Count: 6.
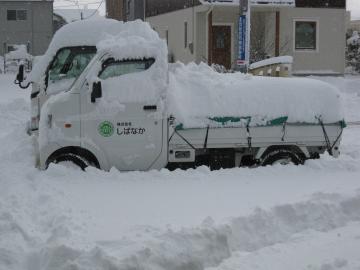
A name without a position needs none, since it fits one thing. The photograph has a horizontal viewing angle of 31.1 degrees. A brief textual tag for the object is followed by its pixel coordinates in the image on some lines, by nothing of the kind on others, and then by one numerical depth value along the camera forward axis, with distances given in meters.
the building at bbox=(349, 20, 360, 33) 65.60
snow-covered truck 9.29
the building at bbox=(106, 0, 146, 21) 39.06
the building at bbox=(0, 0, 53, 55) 53.12
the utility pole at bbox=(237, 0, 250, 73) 14.59
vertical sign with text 14.59
